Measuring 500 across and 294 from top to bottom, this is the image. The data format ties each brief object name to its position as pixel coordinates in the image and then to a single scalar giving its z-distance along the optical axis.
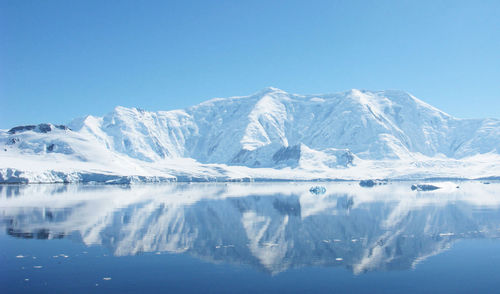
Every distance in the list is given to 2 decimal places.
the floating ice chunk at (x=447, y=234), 36.99
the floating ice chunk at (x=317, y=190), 98.66
